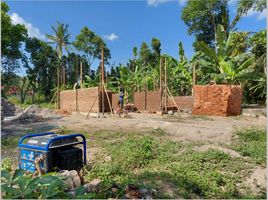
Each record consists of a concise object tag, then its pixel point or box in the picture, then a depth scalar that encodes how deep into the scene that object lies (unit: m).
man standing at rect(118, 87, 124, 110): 10.77
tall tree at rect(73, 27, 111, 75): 25.86
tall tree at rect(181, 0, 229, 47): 19.51
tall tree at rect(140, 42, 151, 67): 22.73
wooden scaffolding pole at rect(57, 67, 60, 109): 15.79
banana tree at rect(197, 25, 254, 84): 10.18
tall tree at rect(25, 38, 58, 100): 25.70
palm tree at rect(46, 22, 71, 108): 24.68
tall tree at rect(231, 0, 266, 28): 8.89
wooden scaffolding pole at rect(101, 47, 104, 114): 9.91
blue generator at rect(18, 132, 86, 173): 2.86
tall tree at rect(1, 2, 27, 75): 17.12
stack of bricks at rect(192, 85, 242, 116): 9.79
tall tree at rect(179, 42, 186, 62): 13.47
